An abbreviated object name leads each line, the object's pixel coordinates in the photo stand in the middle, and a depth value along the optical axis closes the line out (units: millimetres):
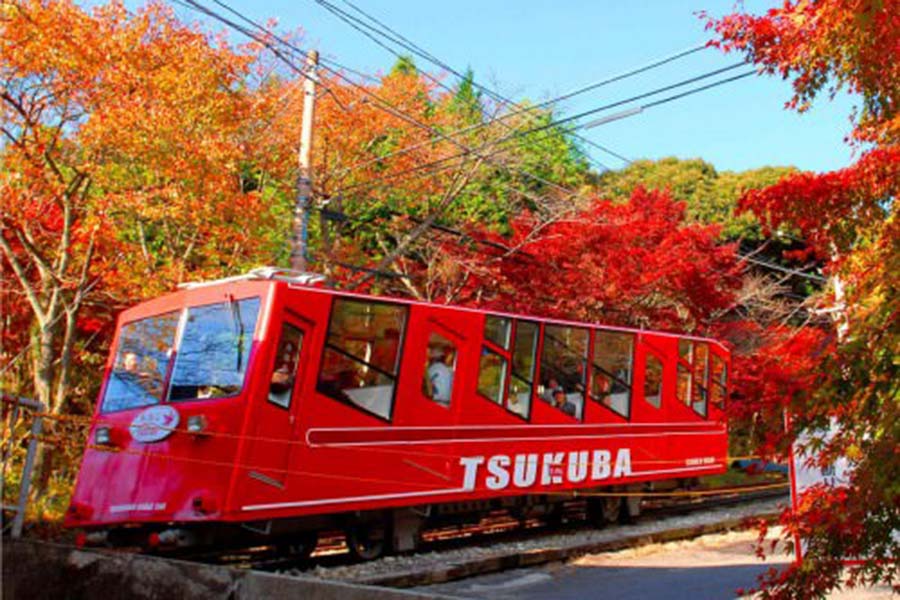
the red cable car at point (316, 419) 8734
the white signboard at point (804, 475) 6660
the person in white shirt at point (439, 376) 10404
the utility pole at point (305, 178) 14031
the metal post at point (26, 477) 7324
